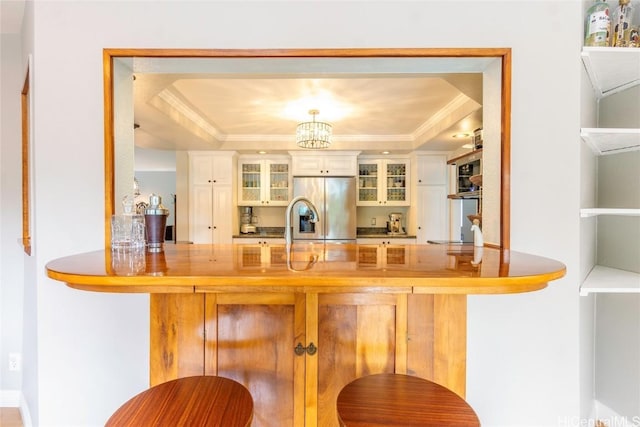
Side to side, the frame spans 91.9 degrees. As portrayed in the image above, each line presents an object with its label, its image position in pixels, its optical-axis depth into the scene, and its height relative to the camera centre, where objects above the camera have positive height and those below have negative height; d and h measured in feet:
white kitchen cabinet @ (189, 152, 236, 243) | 14.39 +0.67
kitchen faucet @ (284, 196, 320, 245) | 4.77 -0.04
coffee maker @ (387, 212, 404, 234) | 16.25 -0.71
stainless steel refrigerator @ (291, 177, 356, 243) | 14.40 +0.16
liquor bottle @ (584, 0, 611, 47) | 4.48 +2.71
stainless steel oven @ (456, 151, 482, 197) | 7.41 +1.00
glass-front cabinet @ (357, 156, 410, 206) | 15.70 +1.45
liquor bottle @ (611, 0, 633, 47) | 4.66 +2.84
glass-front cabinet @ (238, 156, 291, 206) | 15.78 +1.55
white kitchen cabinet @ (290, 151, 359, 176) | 14.67 +2.21
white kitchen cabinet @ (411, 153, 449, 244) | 14.67 +0.64
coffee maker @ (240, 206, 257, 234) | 15.87 -0.56
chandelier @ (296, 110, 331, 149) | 10.47 +2.59
